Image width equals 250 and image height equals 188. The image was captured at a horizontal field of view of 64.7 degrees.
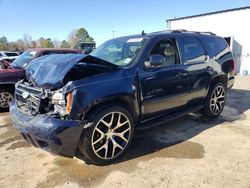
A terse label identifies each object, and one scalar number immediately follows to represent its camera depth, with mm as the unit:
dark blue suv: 2512
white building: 12118
